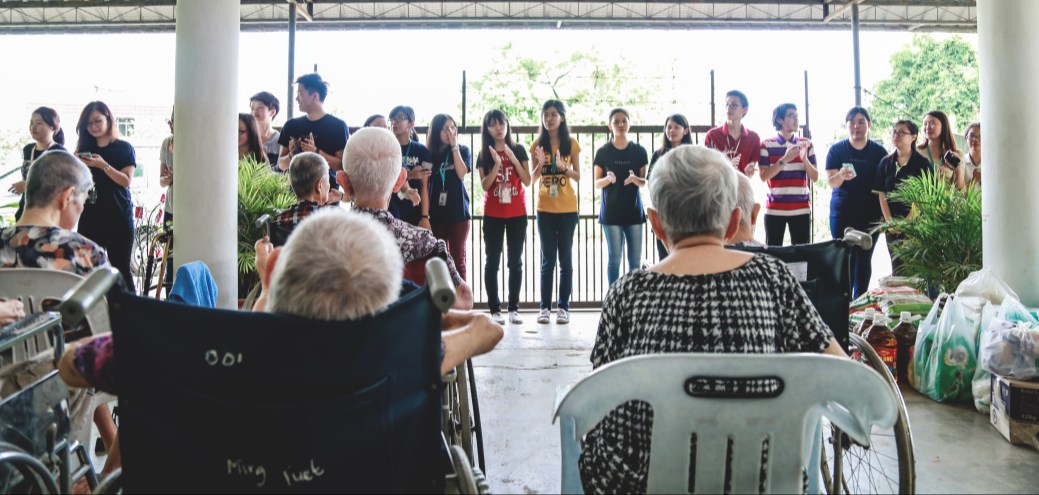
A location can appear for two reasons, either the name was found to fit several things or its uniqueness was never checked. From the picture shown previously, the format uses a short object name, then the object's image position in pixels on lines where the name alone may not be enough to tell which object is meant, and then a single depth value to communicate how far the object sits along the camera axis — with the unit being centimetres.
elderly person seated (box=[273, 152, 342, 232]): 280
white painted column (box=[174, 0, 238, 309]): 385
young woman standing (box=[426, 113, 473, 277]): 564
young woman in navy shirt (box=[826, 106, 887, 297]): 539
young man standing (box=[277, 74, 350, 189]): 460
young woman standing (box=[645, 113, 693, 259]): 561
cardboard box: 296
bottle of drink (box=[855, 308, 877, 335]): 403
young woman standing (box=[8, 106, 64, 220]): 501
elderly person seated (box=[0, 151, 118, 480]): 234
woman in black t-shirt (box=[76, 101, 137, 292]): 460
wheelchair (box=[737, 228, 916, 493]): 222
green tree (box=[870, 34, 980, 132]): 2217
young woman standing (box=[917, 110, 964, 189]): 566
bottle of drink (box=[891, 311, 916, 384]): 397
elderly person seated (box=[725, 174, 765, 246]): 236
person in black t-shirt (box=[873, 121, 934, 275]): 531
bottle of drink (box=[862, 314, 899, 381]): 392
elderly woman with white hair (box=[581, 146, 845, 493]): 144
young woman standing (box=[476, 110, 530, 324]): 568
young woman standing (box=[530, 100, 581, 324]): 575
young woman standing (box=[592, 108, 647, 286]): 577
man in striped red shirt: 547
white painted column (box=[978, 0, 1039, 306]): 397
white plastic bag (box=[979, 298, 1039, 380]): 308
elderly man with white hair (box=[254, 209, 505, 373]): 120
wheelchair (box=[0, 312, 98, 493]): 156
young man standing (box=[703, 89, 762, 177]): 560
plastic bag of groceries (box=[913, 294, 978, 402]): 355
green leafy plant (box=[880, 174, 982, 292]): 434
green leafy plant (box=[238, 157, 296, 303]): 413
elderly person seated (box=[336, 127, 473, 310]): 250
